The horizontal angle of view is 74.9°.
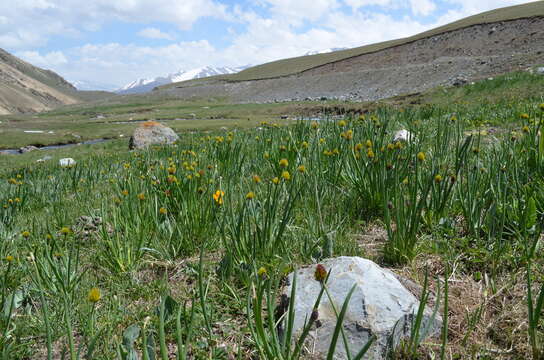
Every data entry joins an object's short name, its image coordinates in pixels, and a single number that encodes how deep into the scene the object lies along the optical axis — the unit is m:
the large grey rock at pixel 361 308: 1.45
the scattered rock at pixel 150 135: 14.62
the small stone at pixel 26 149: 22.98
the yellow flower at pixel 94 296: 1.41
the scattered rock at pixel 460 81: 20.73
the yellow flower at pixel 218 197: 2.36
